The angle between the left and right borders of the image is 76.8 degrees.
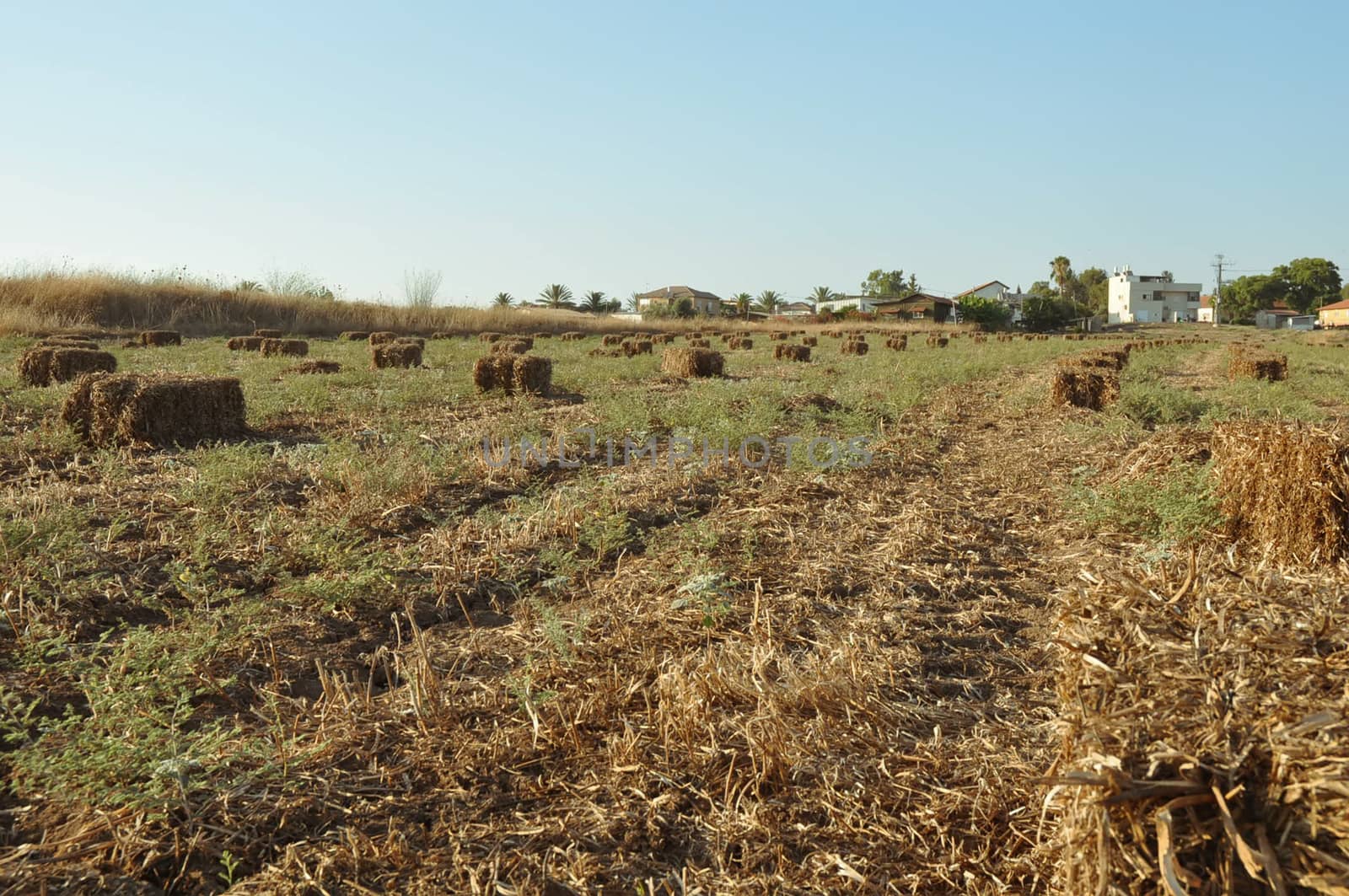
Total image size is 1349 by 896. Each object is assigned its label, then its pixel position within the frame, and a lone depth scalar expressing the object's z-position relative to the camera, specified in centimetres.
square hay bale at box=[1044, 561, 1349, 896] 170
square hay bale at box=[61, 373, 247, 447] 815
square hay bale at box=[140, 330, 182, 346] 2241
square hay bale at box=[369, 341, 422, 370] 1656
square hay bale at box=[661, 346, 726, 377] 1548
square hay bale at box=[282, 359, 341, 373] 1485
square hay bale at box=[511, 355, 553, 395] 1250
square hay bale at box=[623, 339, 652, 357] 2262
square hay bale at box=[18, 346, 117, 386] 1220
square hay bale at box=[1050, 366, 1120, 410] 1155
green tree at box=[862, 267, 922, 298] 10988
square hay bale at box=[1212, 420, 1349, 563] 487
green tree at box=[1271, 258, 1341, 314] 9362
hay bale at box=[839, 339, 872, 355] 2595
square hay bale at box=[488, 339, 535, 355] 2014
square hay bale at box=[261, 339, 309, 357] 1948
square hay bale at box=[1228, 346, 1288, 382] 1568
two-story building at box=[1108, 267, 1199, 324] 10325
